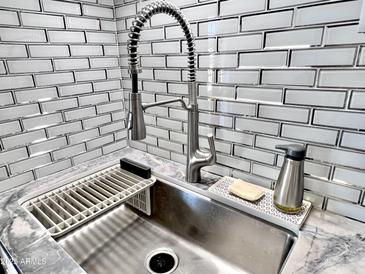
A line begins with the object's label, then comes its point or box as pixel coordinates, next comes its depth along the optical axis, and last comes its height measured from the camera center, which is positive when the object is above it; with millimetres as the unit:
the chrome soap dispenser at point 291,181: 677 -343
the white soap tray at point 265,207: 706 -462
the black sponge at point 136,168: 1014 -440
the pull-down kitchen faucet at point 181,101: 663 -117
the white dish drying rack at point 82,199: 764 -477
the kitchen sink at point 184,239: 756 -663
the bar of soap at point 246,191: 803 -439
